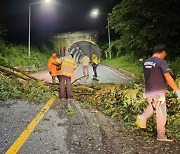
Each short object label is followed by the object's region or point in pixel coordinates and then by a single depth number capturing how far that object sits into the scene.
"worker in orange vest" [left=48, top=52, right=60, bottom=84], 8.64
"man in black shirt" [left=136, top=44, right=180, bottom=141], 3.33
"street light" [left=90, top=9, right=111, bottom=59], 27.01
